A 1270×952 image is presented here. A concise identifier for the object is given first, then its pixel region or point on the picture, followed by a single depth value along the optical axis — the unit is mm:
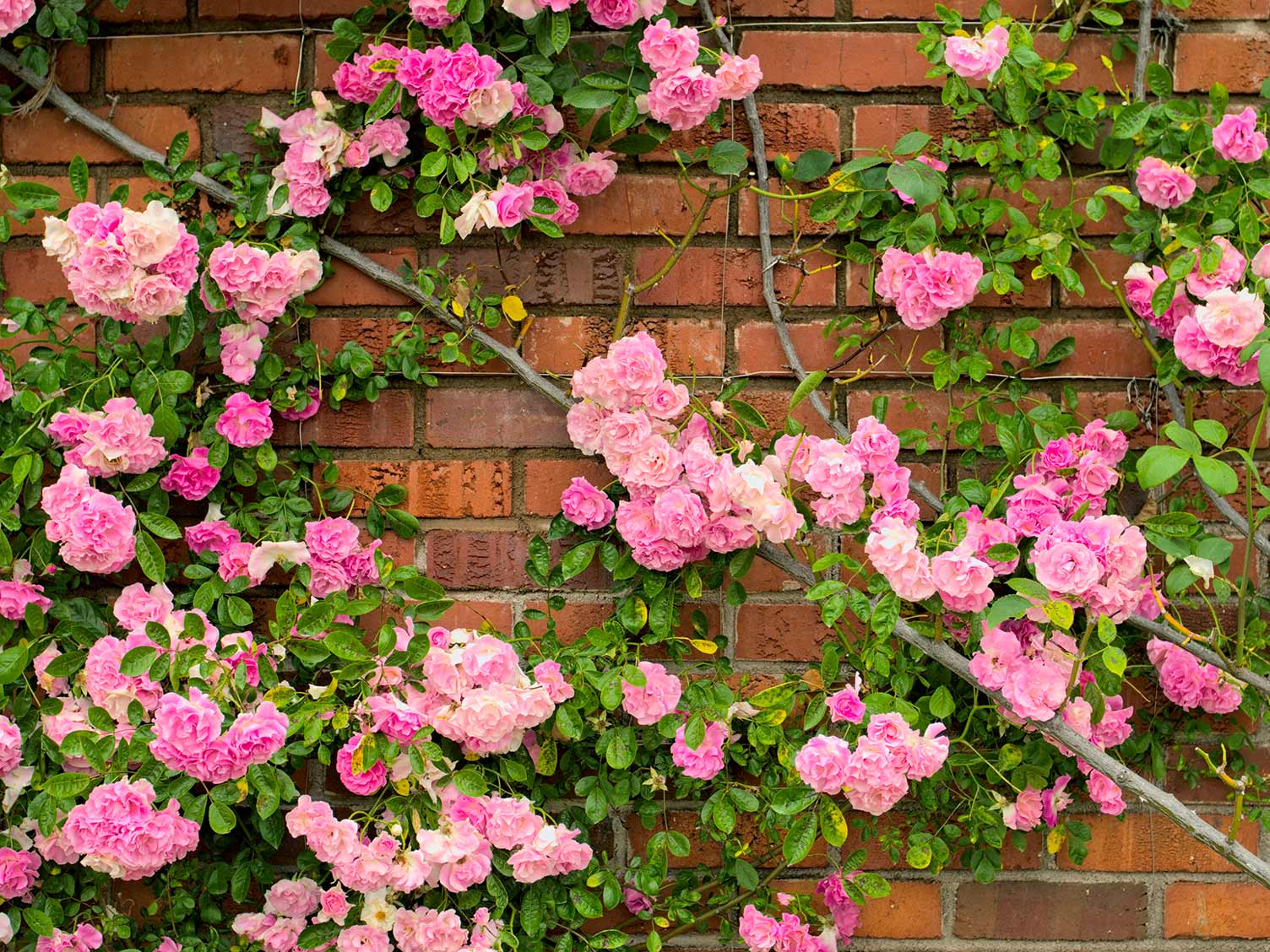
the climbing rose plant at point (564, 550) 1278
